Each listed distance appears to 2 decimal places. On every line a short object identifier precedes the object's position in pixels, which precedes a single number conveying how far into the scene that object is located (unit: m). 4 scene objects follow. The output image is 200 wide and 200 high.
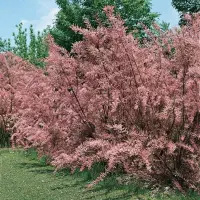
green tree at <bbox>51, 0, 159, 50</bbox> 30.56
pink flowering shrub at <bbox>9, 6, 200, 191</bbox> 6.99
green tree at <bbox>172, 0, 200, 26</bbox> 29.97
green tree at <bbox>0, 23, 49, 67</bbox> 37.39
